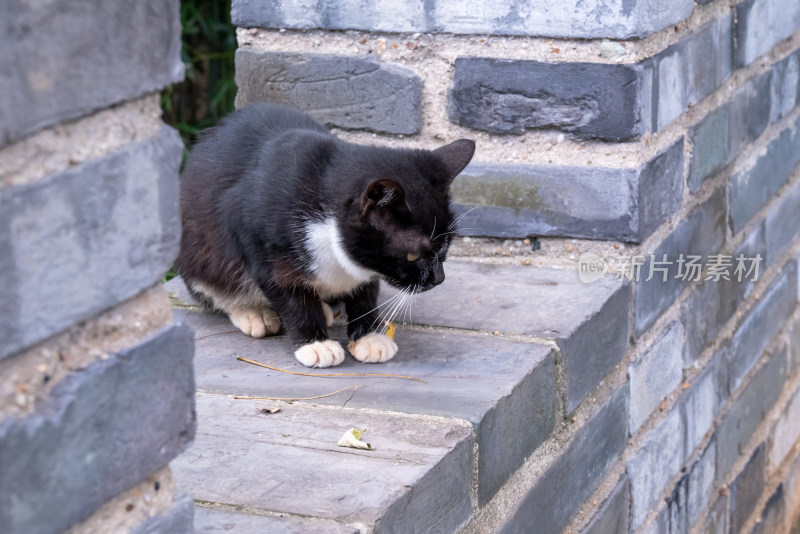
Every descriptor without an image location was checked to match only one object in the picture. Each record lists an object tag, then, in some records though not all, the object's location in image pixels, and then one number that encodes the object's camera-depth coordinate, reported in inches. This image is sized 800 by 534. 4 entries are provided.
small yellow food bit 53.8
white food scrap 47.7
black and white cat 52.8
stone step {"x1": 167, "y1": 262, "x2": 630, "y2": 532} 45.9
